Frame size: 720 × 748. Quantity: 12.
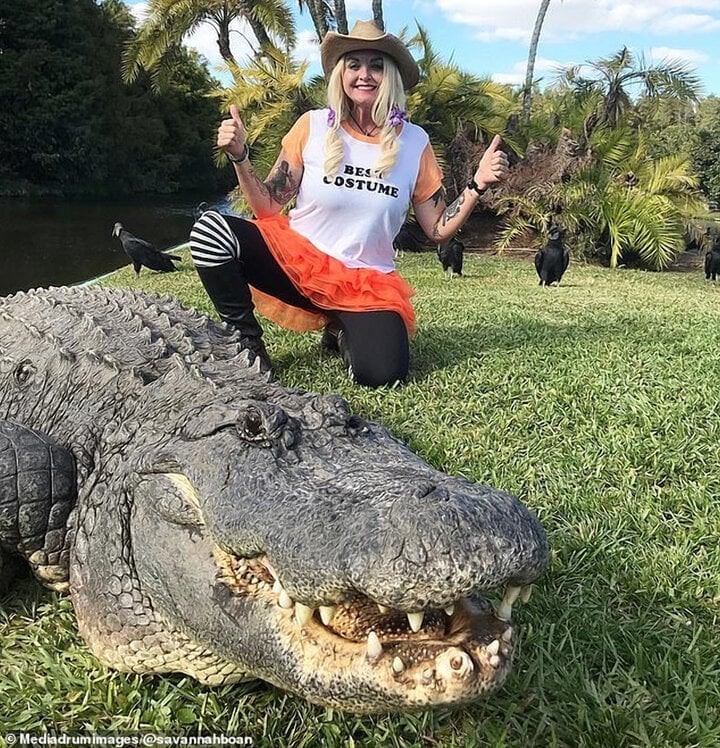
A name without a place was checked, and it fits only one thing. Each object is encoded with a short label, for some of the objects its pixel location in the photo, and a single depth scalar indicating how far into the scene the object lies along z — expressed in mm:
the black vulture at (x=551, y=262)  9727
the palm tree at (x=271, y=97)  13531
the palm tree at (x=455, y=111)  14461
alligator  1126
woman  3730
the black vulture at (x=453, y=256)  10148
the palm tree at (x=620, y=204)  13664
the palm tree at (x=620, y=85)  14922
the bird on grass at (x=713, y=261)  12352
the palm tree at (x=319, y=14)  14890
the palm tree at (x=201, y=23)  17500
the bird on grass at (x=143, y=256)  9281
